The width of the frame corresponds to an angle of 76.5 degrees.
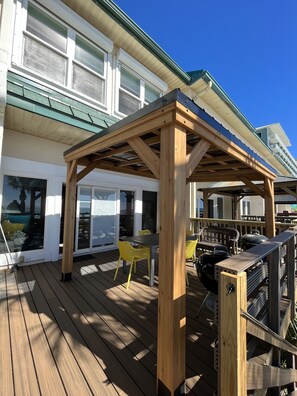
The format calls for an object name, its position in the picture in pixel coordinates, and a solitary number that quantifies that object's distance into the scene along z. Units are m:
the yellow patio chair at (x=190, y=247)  4.05
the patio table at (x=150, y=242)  3.83
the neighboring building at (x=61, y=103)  4.21
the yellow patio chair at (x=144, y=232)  5.61
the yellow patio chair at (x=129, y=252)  3.73
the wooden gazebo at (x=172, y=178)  1.62
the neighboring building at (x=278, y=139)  18.63
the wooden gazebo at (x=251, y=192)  6.65
